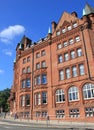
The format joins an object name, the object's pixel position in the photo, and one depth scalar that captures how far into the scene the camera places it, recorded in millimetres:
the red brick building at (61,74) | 19943
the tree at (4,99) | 42929
